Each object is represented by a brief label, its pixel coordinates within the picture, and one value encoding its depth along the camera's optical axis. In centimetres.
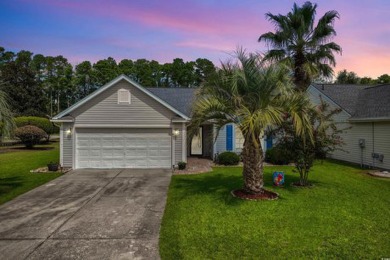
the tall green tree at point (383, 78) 4069
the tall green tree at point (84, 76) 5638
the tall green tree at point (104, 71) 5525
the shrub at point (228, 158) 1534
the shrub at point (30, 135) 2325
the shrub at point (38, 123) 2702
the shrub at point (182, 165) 1398
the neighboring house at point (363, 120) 1388
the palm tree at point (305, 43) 1431
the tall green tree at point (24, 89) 4031
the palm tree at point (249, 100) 771
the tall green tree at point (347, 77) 4622
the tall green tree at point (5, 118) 888
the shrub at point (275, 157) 1531
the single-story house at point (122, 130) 1420
